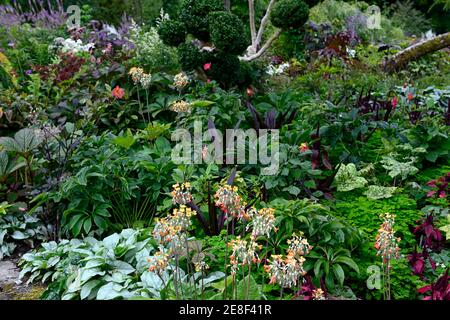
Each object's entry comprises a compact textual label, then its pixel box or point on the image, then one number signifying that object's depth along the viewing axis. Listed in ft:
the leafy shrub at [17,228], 11.70
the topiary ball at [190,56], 17.07
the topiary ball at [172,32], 17.04
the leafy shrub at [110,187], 11.40
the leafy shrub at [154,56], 18.19
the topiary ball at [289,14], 17.33
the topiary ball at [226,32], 16.30
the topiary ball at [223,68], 17.22
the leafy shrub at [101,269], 8.95
